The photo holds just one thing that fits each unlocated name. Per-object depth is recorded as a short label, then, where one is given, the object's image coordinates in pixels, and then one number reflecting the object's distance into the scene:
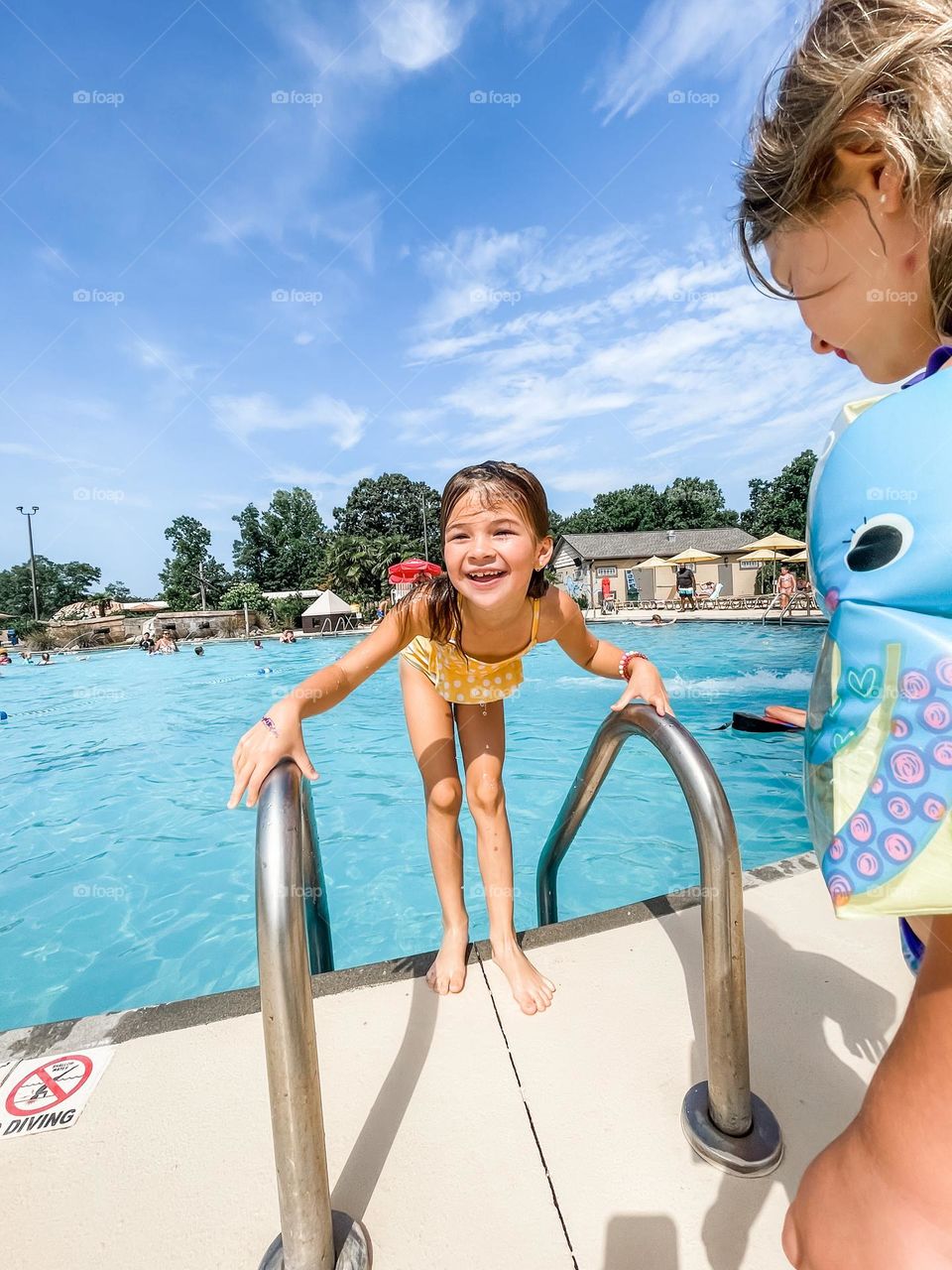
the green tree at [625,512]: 68.25
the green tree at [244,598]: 43.38
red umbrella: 18.28
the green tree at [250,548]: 64.88
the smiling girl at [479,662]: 1.90
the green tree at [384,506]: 63.16
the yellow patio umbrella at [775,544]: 28.44
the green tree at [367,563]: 47.88
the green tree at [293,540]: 62.62
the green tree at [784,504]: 55.31
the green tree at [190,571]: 55.12
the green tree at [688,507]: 66.44
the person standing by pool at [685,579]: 40.11
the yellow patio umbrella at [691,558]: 32.00
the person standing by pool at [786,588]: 22.25
